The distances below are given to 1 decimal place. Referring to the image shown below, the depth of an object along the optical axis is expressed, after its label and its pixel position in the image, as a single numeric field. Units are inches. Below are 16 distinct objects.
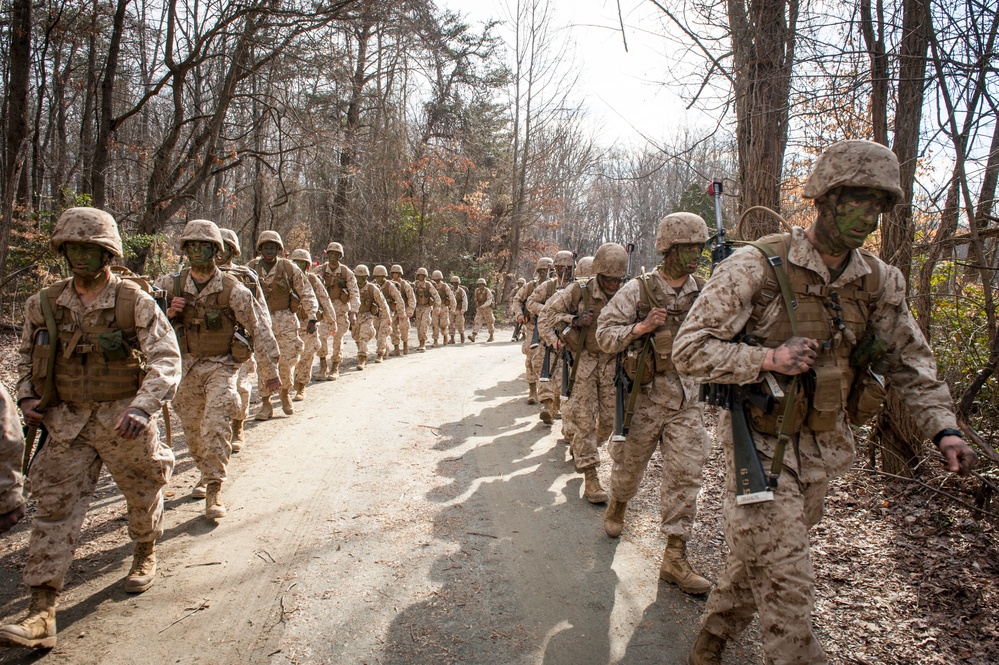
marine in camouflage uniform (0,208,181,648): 129.8
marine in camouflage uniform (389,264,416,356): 581.3
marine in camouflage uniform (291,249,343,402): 350.4
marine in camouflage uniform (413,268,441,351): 644.1
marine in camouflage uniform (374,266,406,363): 514.0
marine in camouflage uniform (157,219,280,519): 193.6
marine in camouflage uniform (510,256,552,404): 367.2
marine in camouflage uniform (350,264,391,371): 489.1
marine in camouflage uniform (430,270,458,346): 711.1
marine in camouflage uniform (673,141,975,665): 95.0
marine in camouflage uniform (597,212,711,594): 155.2
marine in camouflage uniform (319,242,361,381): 434.0
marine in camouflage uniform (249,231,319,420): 313.3
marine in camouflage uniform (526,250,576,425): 310.4
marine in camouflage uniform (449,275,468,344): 734.5
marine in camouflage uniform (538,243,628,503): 208.5
